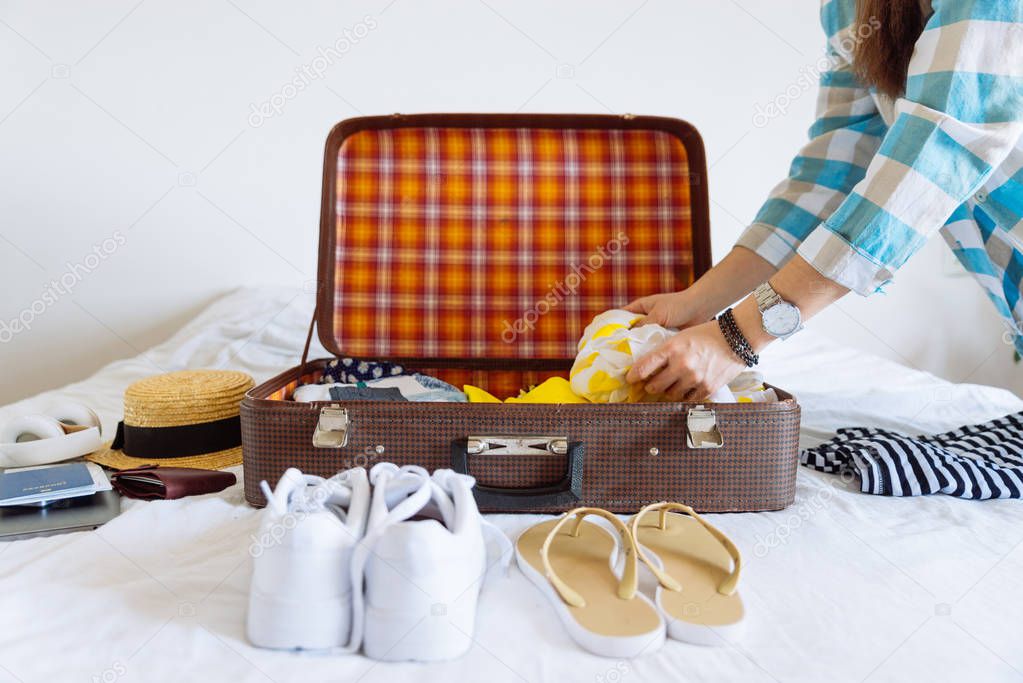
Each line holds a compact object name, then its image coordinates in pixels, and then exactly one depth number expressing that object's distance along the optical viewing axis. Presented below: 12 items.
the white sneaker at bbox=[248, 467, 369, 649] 0.67
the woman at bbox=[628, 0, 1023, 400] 0.86
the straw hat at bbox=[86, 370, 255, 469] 1.17
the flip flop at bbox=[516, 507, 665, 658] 0.69
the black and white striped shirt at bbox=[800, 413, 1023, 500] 1.06
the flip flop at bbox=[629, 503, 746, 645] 0.71
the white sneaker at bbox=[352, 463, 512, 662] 0.67
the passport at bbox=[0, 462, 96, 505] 0.96
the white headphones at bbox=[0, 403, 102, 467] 1.12
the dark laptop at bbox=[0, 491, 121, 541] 0.92
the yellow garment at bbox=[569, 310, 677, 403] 1.10
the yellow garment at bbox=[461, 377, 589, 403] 1.19
